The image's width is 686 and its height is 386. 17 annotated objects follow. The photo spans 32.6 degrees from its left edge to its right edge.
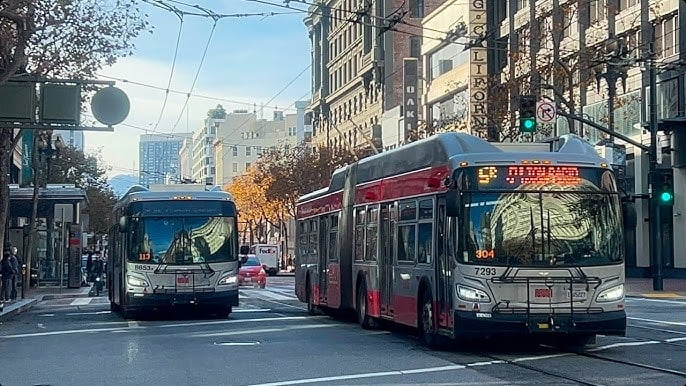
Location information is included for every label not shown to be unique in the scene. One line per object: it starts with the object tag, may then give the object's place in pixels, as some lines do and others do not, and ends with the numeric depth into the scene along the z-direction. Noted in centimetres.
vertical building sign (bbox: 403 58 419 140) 7388
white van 8300
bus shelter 4794
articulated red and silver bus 1593
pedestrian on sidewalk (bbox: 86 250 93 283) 5178
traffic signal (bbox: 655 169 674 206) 3450
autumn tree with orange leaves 9862
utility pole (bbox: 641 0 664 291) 3578
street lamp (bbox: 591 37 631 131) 4083
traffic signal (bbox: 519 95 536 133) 3041
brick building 8525
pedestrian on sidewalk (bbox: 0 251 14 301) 3681
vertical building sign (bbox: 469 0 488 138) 6034
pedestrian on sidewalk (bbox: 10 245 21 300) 3766
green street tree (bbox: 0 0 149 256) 3173
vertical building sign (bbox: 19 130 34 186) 6615
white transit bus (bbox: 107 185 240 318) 2516
